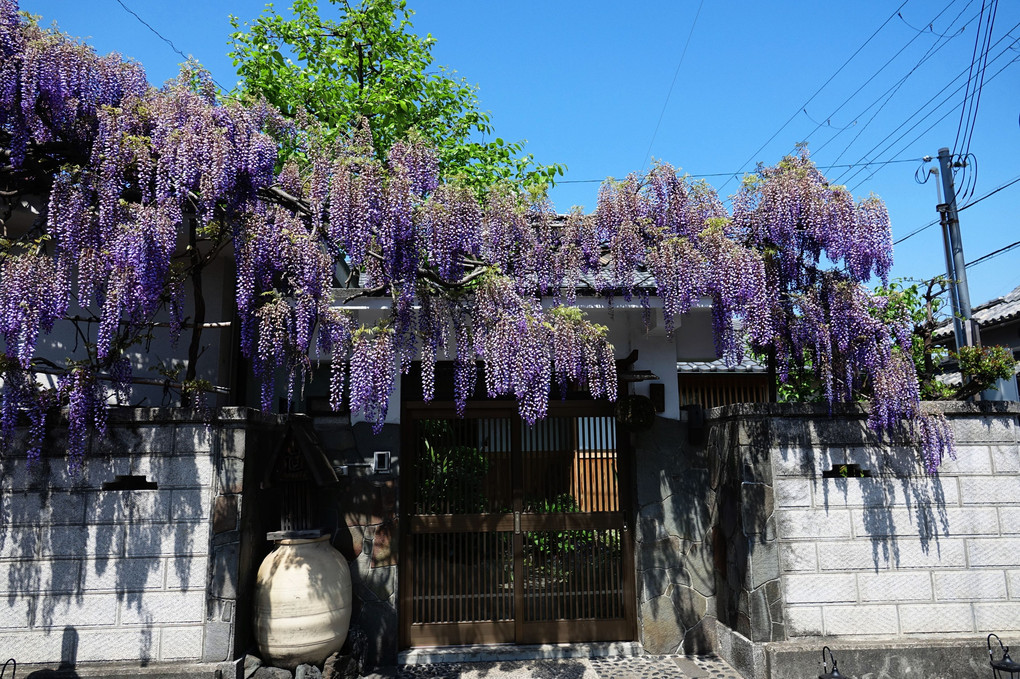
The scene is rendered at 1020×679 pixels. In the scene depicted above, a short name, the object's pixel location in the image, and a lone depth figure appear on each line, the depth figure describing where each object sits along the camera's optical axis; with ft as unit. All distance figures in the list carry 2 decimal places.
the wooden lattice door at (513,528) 18.66
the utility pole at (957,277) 20.89
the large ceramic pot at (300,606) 15.15
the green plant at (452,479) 18.99
